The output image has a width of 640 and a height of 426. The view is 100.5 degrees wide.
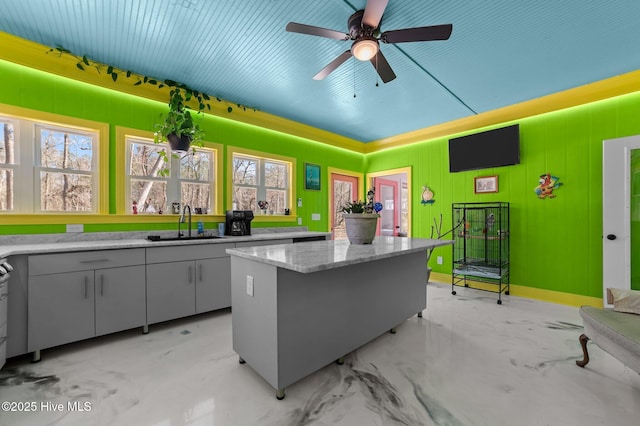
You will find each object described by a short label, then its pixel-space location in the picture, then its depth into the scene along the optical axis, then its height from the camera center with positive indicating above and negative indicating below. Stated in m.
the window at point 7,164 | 2.53 +0.48
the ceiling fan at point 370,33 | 1.82 +1.30
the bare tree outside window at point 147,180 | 3.21 +0.41
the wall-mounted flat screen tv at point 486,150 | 3.82 +0.94
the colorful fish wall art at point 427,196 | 4.72 +0.28
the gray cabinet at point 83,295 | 2.15 -0.71
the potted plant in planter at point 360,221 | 2.39 -0.08
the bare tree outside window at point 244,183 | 4.05 +0.46
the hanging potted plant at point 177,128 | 2.99 +0.98
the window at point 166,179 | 3.21 +0.44
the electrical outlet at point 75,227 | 2.73 -0.13
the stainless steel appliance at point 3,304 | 1.86 -0.65
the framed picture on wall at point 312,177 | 4.82 +0.66
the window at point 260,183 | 4.08 +0.48
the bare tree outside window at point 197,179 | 3.55 +0.46
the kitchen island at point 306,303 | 1.68 -0.67
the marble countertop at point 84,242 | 2.21 -0.28
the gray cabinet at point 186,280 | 2.69 -0.72
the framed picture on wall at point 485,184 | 4.05 +0.42
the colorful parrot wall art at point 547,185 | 3.53 +0.34
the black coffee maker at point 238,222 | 3.64 -0.13
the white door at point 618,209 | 2.90 +0.02
